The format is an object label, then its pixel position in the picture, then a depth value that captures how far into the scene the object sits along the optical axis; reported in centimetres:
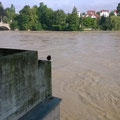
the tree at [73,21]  6279
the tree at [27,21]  6569
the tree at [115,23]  6494
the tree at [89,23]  6700
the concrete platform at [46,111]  324
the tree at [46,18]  6775
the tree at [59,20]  6419
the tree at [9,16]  7248
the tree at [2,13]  7520
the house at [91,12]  10901
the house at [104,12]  12712
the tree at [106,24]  6669
